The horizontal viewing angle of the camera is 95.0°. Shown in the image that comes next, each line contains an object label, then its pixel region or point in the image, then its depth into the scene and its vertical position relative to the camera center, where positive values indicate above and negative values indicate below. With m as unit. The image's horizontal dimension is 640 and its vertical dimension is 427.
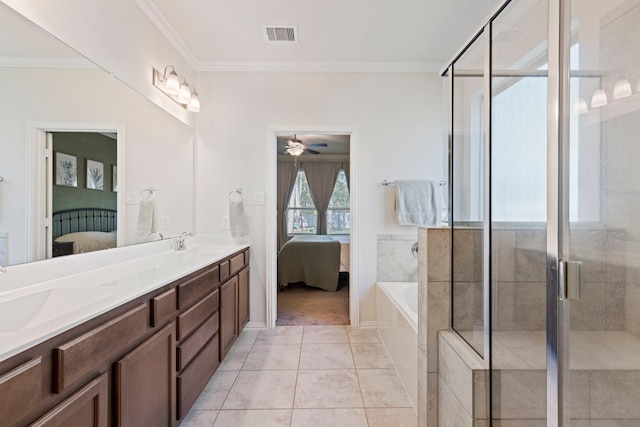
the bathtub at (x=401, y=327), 1.78 -0.83
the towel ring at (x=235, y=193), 2.85 +0.20
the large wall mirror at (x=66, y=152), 1.21 +0.32
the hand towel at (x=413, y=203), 2.82 +0.11
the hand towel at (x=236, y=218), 2.77 -0.04
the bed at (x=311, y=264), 4.25 -0.73
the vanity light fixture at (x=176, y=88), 2.27 +1.01
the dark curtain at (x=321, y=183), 6.95 +0.73
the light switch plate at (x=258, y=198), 2.87 +0.15
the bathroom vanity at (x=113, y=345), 0.74 -0.44
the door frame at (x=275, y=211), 2.86 +0.04
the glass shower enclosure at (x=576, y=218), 0.92 -0.01
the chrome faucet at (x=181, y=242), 2.42 -0.24
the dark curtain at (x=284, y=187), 6.93 +0.63
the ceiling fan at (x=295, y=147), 4.49 +1.04
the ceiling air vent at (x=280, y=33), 2.30 +1.47
